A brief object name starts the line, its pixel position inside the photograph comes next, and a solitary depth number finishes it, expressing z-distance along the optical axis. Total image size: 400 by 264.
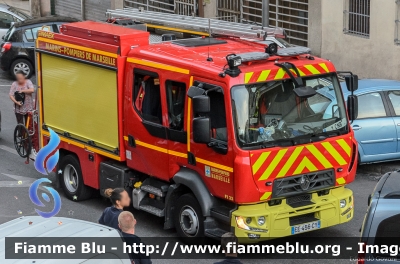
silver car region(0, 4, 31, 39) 23.97
